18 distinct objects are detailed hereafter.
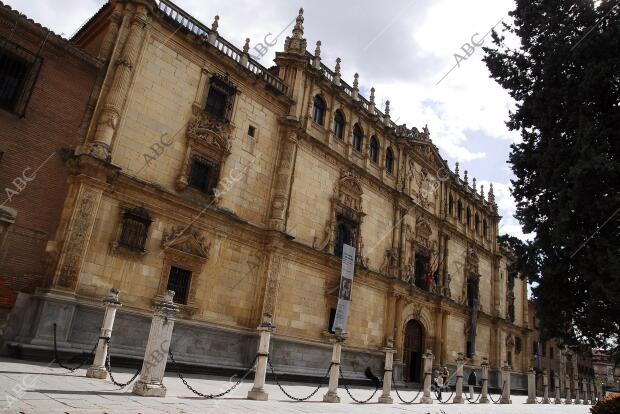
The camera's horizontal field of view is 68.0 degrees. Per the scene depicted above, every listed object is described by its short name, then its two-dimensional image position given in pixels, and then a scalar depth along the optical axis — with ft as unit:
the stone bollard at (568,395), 93.03
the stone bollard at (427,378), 52.95
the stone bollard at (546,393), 87.19
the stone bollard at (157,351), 28.96
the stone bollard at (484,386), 65.77
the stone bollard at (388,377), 47.03
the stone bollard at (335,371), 41.04
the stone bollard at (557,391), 90.22
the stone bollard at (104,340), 34.12
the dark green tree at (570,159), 37.86
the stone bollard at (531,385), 83.20
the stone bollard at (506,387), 69.99
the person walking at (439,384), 59.88
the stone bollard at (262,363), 35.50
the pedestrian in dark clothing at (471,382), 67.22
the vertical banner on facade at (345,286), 65.57
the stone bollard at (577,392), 98.99
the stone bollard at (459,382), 58.49
